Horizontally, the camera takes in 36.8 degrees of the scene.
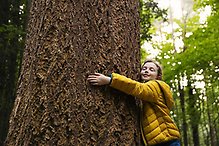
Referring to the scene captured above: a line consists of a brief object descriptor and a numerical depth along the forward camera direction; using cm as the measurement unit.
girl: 267
